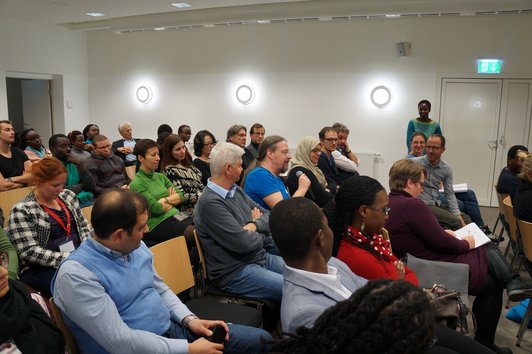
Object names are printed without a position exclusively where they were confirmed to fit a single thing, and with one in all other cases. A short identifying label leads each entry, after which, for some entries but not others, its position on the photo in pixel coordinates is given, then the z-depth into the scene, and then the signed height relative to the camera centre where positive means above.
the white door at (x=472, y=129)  7.95 -0.24
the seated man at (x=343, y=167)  5.53 -0.67
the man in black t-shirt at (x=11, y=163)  4.55 -0.61
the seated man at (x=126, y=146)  7.23 -0.66
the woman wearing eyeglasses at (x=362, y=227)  2.35 -0.61
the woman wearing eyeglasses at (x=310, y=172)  4.18 -0.57
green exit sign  7.62 +0.87
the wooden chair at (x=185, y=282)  2.42 -1.05
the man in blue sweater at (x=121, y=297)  1.72 -0.77
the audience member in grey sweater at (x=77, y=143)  5.99 -0.50
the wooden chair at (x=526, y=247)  3.19 -0.95
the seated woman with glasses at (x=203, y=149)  4.97 -0.45
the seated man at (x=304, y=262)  1.59 -0.59
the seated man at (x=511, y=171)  4.61 -0.58
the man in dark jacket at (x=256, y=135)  6.46 -0.35
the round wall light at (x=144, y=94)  10.14 +0.33
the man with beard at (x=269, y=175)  3.54 -0.52
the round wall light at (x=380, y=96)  8.30 +0.34
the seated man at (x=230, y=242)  2.70 -0.81
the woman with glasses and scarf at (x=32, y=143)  5.76 -0.48
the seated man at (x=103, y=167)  4.89 -0.66
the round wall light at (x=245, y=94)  9.20 +0.35
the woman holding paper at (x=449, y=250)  2.90 -0.90
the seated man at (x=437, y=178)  4.59 -0.65
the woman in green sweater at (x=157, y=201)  3.93 -0.83
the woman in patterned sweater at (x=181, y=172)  4.36 -0.63
